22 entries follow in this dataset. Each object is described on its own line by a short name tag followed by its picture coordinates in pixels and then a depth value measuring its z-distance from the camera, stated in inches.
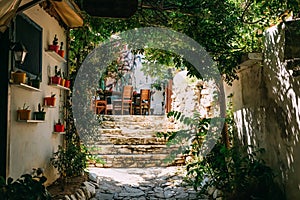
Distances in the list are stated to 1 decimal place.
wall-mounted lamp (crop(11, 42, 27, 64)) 131.0
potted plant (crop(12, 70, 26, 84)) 136.3
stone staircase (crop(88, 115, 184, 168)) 311.6
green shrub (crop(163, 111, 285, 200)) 152.4
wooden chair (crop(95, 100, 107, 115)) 433.1
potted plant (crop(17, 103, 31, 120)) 144.3
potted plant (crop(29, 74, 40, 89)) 154.5
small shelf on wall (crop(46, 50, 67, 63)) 186.2
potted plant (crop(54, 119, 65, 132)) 208.1
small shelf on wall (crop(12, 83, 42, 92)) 137.6
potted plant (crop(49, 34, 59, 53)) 189.6
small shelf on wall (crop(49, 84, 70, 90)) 193.1
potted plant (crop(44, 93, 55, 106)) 184.1
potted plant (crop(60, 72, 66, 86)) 206.3
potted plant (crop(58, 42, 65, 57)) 204.0
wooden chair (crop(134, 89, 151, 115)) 468.8
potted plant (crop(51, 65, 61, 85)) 194.4
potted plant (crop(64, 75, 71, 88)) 217.8
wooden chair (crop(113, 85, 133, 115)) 467.5
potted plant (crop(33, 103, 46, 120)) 165.3
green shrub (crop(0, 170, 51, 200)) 104.0
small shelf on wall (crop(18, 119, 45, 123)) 147.9
